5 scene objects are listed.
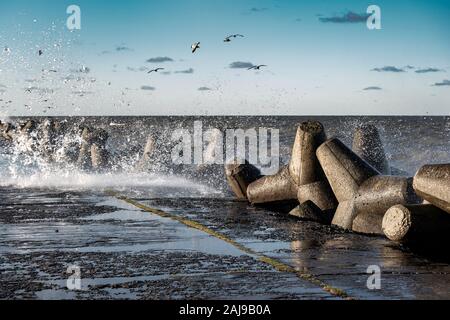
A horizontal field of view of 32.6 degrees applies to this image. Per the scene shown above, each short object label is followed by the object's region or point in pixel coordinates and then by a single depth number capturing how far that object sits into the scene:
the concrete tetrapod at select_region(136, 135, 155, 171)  24.97
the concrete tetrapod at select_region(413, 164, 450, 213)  9.48
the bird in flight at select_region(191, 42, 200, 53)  21.03
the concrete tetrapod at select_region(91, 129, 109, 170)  27.00
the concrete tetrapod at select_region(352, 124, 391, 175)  16.05
